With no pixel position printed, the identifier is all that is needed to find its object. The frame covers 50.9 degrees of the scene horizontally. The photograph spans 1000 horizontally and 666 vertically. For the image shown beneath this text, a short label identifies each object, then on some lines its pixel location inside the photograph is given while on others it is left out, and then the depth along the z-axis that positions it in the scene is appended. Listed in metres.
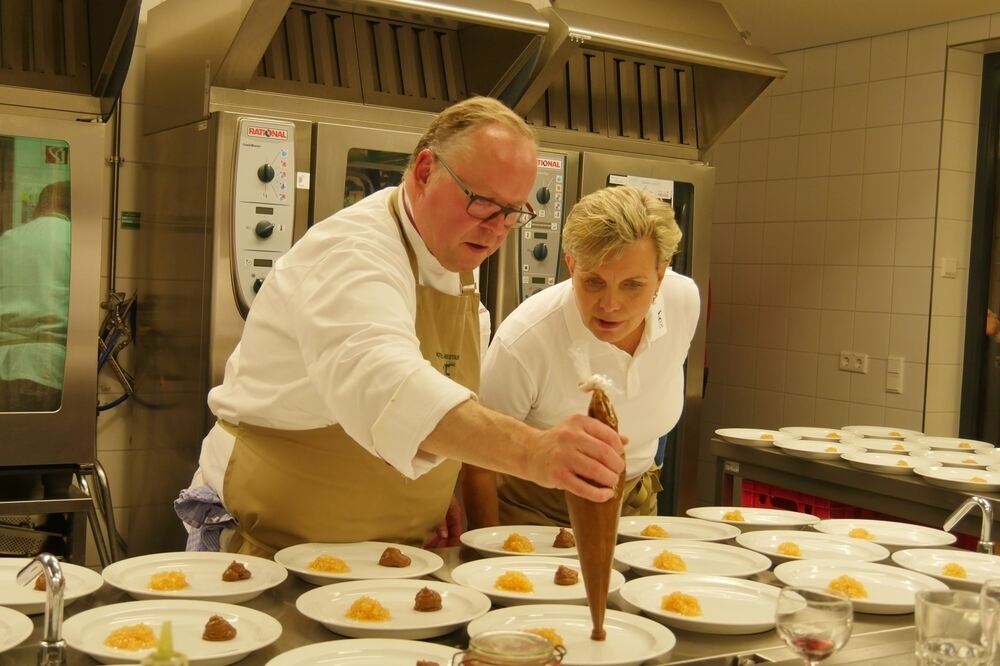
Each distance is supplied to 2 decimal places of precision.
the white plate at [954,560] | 2.02
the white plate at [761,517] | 2.40
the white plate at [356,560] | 1.75
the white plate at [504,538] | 2.02
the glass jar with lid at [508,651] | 1.11
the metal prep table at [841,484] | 3.04
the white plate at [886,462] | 3.21
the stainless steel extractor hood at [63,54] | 3.10
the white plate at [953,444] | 3.76
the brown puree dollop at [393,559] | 1.83
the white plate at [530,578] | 1.70
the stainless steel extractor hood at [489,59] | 3.22
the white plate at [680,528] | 2.23
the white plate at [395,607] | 1.50
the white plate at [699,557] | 1.96
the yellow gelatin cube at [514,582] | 1.74
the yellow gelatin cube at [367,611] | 1.54
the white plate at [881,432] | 3.99
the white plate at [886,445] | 3.57
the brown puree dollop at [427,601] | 1.58
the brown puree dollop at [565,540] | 2.07
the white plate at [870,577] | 1.88
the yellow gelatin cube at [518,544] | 2.02
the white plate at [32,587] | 1.50
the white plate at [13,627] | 1.35
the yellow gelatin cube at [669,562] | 1.94
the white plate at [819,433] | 3.81
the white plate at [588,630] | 1.44
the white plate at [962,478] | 2.97
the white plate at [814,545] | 2.15
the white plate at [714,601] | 1.61
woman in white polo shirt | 2.38
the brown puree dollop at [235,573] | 1.68
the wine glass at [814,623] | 1.33
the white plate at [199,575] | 1.61
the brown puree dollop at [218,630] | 1.41
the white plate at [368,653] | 1.38
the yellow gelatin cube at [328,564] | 1.76
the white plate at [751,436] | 3.68
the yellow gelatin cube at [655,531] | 2.23
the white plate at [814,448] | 3.42
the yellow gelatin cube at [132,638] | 1.38
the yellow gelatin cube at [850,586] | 1.82
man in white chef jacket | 1.54
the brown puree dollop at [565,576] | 1.80
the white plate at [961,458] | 3.34
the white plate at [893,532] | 2.38
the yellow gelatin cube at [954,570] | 2.04
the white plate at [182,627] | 1.35
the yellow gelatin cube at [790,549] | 2.11
